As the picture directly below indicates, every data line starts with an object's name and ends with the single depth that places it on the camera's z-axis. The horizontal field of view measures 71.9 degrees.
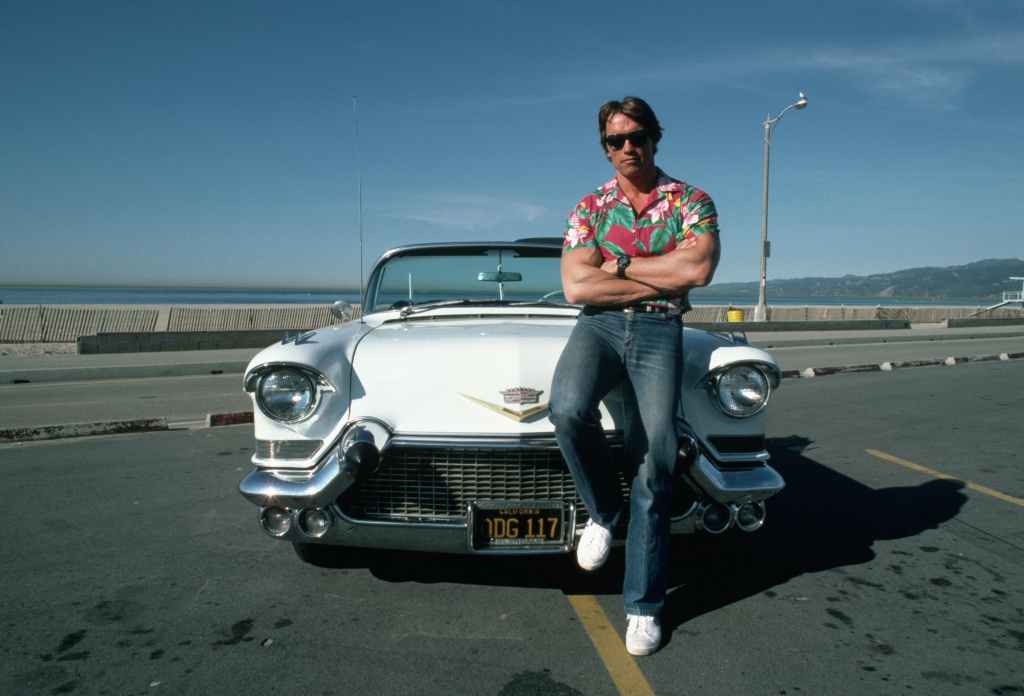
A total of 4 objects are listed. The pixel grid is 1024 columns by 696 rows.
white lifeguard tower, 45.92
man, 2.39
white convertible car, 2.55
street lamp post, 22.17
